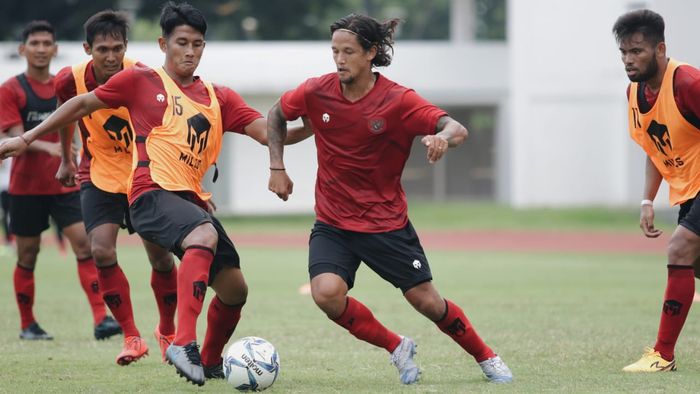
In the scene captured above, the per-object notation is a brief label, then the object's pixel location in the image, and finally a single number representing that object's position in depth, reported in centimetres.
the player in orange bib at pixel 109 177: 1756
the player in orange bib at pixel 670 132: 1608
